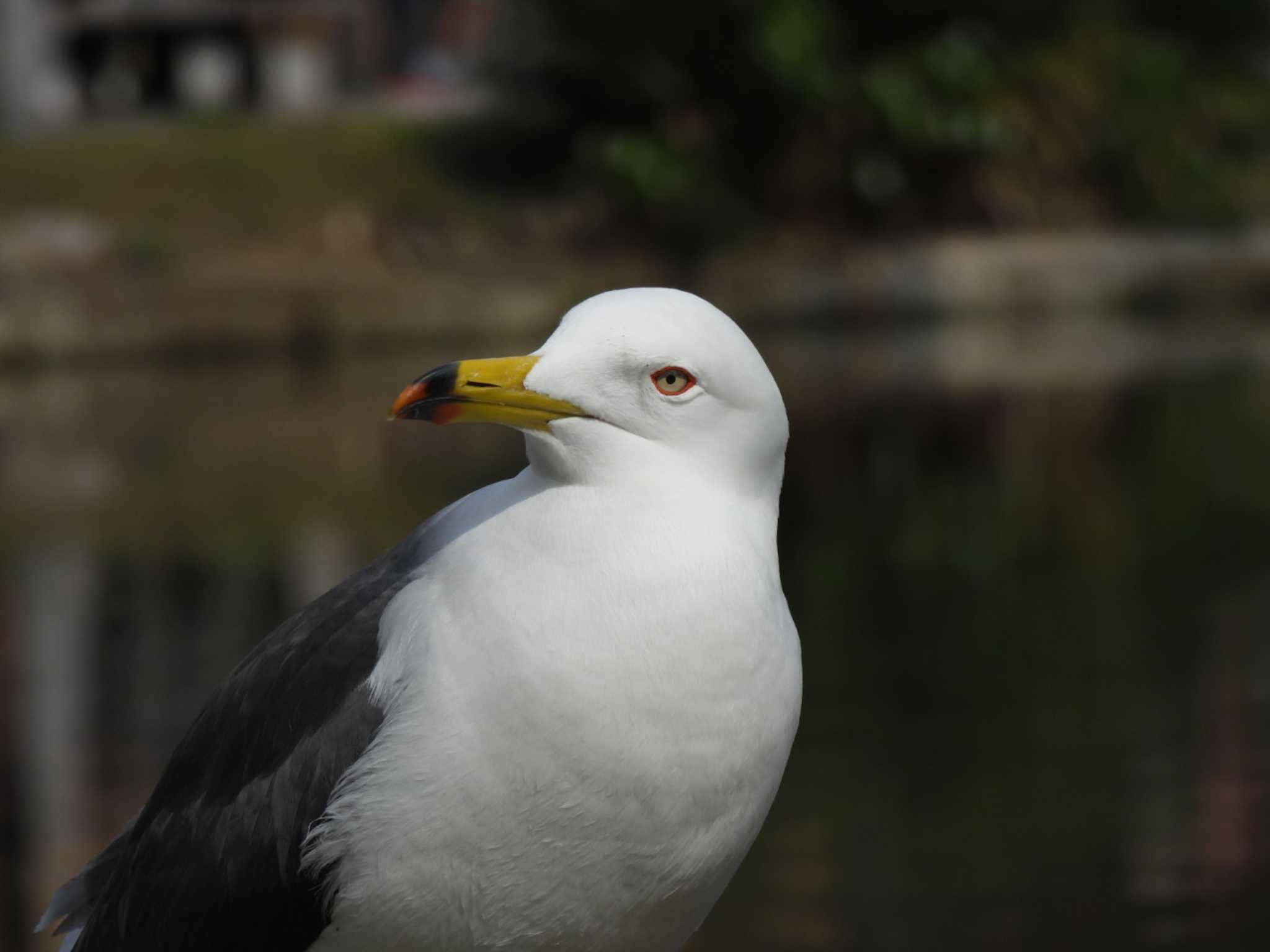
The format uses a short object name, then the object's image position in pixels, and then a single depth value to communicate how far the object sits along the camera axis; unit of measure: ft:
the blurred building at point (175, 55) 81.82
